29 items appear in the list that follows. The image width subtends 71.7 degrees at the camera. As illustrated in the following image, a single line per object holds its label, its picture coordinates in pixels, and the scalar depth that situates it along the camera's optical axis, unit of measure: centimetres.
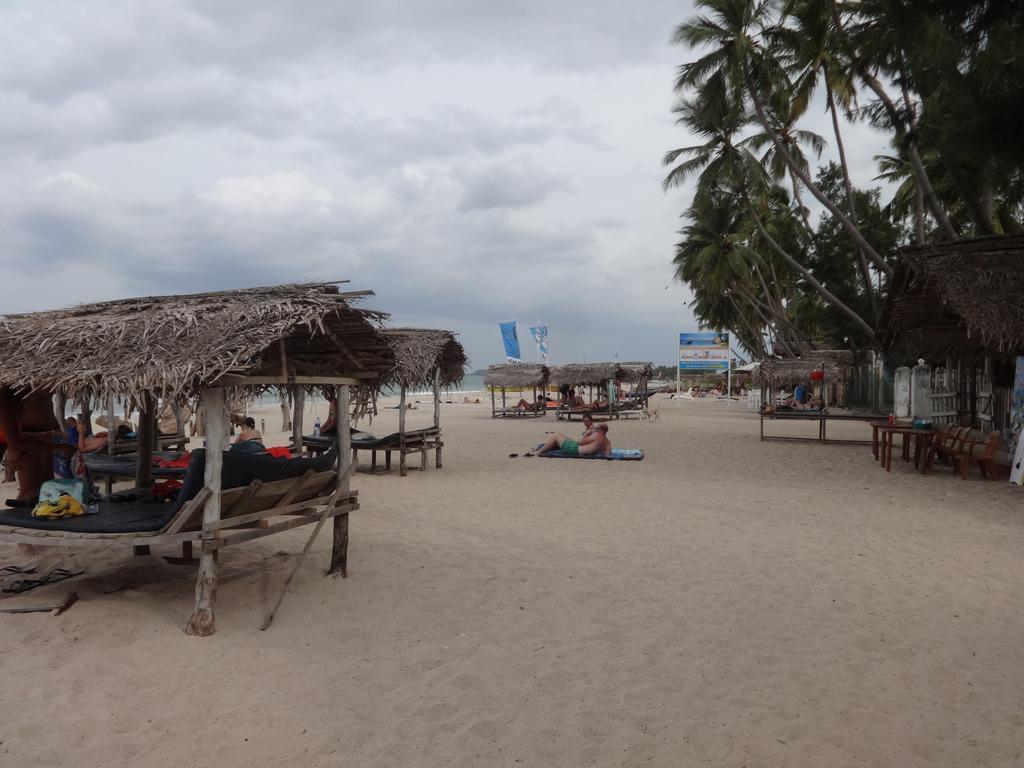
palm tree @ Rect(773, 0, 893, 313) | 1567
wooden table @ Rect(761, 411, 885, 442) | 1385
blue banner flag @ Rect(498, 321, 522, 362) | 2916
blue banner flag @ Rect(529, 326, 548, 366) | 3209
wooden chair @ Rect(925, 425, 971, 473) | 1008
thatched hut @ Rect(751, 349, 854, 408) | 2145
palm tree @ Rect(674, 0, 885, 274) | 1666
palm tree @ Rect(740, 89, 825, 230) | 1930
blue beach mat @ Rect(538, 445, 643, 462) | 1220
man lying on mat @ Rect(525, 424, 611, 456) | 1241
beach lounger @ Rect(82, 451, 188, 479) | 688
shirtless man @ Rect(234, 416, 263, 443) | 972
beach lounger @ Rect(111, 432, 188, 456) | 980
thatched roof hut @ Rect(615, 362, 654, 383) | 2617
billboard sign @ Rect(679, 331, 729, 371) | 3334
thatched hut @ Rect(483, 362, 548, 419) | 2512
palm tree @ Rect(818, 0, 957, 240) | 573
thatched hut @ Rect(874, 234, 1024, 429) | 800
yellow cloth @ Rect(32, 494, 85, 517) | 434
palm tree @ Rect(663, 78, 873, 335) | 1900
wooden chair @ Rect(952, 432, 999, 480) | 943
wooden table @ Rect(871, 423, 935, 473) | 1034
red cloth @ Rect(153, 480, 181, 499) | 539
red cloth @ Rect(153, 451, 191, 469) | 790
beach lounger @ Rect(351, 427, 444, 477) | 1052
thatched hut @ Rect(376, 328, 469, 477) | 1027
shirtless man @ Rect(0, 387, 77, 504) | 513
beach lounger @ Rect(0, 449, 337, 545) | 403
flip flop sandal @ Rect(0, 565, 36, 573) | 509
